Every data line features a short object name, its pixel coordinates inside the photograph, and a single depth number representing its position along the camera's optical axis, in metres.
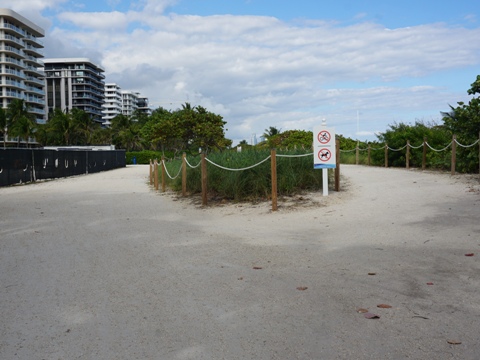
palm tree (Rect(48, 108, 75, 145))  85.56
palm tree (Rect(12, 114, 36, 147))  74.69
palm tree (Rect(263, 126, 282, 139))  53.58
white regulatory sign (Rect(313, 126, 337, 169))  12.28
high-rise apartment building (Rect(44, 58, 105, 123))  139.50
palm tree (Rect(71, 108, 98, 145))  91.47
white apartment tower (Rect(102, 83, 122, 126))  182.00
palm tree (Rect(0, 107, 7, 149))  74.38
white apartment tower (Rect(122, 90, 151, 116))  195.50
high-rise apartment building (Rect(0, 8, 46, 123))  85.75
